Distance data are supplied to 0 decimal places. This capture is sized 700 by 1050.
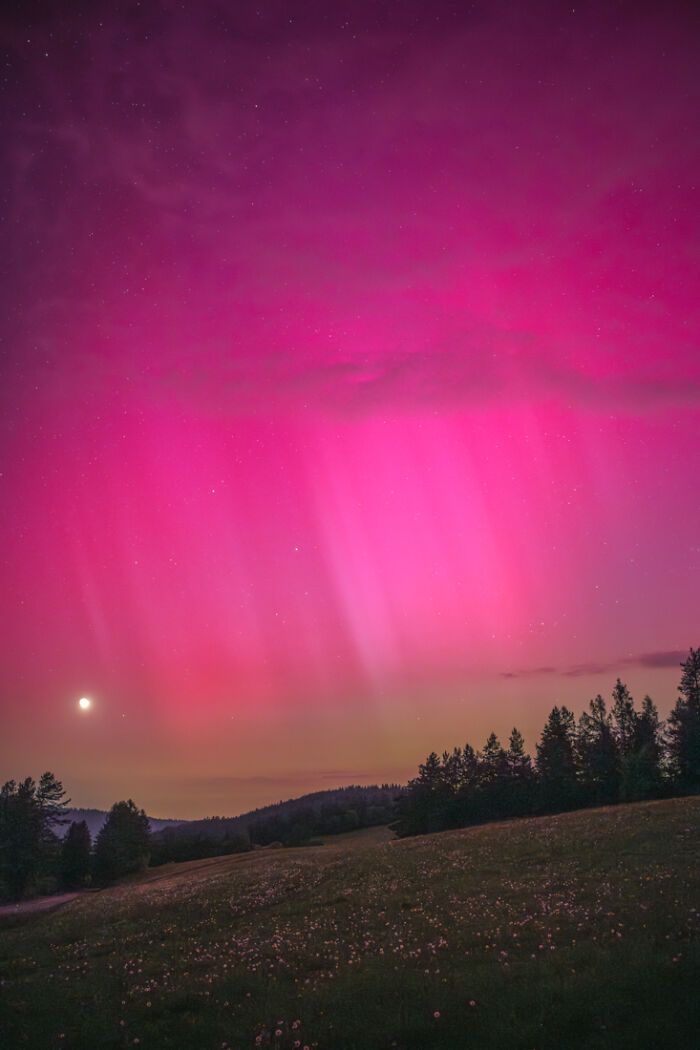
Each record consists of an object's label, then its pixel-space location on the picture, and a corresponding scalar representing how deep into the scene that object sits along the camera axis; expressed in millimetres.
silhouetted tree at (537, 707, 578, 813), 80062
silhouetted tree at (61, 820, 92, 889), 85750
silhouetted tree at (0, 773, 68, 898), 74750
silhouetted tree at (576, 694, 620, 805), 78062
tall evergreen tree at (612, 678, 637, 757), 88331
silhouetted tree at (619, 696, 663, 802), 71250
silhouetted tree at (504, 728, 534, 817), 84000
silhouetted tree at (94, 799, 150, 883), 85375
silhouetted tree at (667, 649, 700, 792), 72812
